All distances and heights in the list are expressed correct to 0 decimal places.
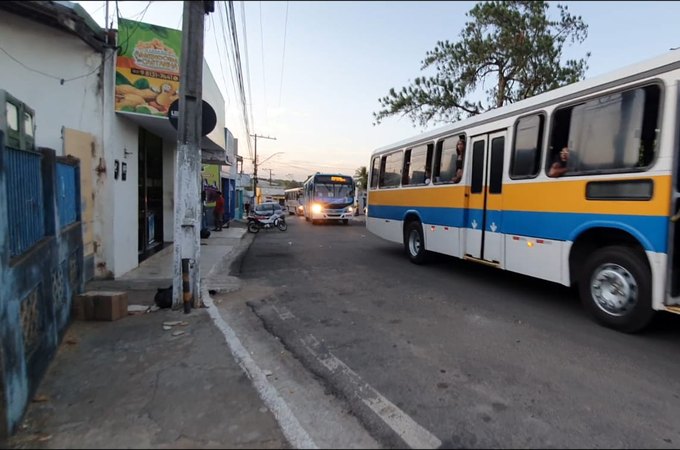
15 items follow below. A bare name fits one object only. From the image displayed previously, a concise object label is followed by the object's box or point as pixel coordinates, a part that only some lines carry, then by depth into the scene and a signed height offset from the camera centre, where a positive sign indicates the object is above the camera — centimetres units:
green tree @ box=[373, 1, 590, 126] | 1819 +651
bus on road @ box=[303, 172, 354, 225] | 2380 +8
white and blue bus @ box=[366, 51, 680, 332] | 441 +19
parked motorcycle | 1991 -128
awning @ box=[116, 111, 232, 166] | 806 +148
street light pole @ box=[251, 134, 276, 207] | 5002 +343
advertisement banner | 765 +238
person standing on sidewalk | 1878 -73
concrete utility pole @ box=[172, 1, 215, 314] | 571 +42
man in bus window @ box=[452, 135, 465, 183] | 803 +86
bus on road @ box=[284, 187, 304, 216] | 3884 -46
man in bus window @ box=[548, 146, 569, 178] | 563 +54
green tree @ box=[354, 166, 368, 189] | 6262 +378
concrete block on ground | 538 -150
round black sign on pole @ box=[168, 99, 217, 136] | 601 +113
